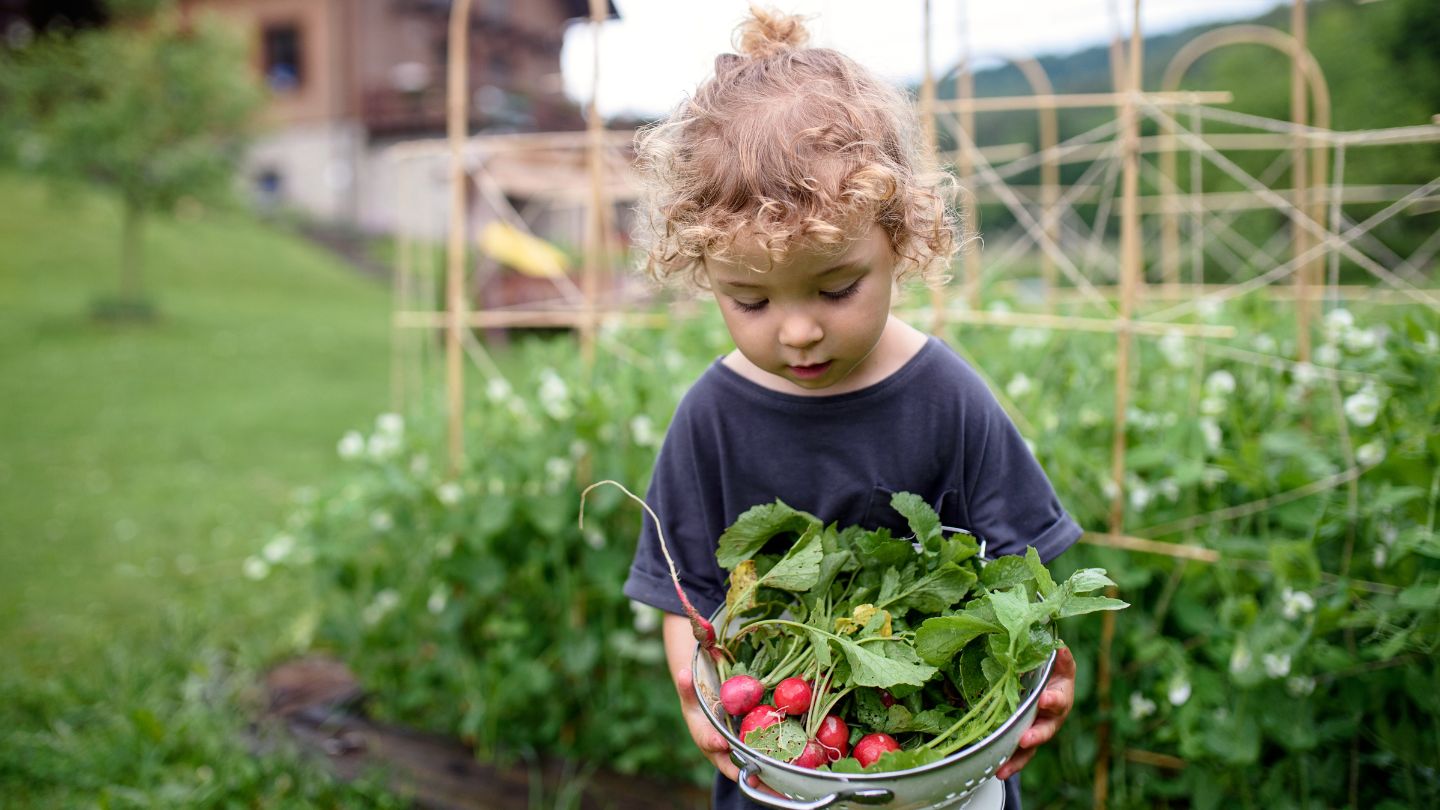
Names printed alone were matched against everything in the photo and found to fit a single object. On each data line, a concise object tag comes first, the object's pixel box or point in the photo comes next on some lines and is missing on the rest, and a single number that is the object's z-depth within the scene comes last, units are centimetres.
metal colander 97
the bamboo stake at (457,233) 260
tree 999
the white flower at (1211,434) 209
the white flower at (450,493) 249
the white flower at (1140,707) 202
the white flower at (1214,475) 199
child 111
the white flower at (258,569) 279
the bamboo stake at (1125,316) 199
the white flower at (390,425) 271
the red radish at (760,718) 108
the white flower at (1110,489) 207
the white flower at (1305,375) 203
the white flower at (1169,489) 205
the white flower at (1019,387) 237
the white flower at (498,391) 267
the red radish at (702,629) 115
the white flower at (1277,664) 175
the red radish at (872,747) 106
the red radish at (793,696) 110
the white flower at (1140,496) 207
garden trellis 199
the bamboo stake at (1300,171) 247
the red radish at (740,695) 111
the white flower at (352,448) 269
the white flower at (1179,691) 186
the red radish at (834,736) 110
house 1764
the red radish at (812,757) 106
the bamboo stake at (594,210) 238
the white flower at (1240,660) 180
